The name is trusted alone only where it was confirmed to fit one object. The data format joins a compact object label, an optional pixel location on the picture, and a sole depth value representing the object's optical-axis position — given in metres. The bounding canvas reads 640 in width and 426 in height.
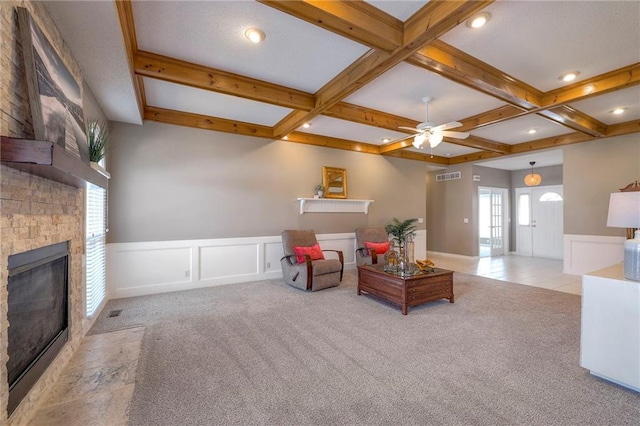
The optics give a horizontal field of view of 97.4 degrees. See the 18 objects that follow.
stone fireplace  1.47
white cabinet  1.94
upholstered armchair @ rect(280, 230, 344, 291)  4.38
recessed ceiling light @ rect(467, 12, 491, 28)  2.25
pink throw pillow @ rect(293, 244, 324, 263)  4.64
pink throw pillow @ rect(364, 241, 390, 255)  5.57
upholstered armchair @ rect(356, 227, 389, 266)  5.50
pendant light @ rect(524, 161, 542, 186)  6.91
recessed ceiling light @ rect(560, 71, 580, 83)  3.24
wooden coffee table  3.45
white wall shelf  5.61
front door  7.68
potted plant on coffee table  3.76
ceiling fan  3.74
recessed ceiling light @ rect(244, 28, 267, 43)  2.47
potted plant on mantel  2.64
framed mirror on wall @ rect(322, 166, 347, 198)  5.83
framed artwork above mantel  1.64
